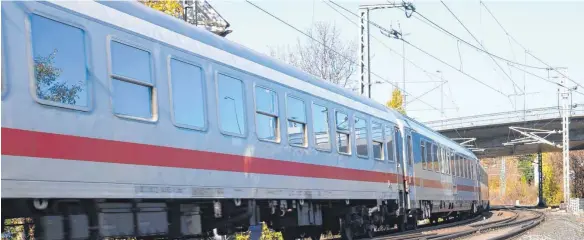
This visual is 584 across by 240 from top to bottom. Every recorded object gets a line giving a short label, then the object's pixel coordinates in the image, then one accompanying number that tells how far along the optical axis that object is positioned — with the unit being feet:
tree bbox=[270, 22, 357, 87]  127.54
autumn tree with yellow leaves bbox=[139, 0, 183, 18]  60.95
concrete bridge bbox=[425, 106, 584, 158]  148.77
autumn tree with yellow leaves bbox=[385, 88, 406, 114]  130.72
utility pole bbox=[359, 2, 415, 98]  69.87
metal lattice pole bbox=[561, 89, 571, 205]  129.70
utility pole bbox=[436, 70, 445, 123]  111.82
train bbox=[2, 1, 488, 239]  18.93
